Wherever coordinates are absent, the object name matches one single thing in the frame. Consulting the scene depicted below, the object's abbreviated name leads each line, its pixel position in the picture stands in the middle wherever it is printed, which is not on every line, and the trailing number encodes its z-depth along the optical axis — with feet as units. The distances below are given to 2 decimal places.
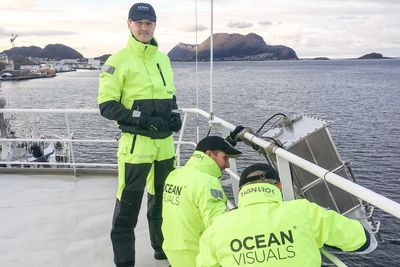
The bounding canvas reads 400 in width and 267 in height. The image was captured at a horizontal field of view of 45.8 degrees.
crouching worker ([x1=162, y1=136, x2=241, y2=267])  9.24
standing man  11.25
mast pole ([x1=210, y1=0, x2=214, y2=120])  12.90
